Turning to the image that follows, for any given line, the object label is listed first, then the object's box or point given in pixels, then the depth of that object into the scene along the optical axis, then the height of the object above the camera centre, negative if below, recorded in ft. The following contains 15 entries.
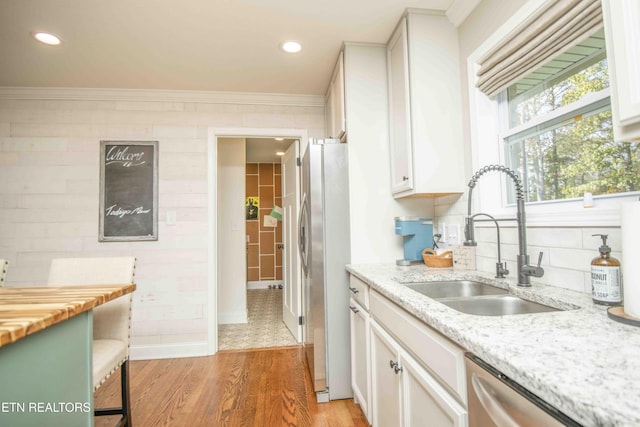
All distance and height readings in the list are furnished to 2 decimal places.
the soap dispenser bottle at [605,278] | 3.11 -0.57
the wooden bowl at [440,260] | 6.11 -0.66
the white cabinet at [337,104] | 7.50 +3.38
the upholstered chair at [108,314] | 4.72 -1.36
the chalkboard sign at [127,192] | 9.11 +1.23
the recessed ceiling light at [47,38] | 6.68 +4.33
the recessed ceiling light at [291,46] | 7.19 +4.33
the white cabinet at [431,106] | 6.09 +2.39
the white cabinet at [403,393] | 2.93 -1.90
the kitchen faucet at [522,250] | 4.06 -0.35
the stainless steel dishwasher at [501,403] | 1.78 -1.16
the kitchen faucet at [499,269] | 4.75 -0.68
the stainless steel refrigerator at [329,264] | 6.63 -0.76
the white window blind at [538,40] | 3.69 +2.53
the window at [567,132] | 3.86 +1.36
